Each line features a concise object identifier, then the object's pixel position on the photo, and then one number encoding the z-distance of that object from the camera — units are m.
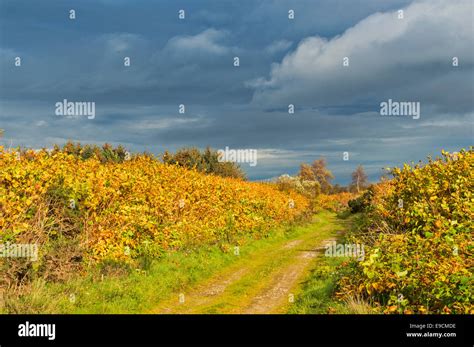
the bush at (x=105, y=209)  12.60
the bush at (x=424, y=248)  9.02
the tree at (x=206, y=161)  35.53
